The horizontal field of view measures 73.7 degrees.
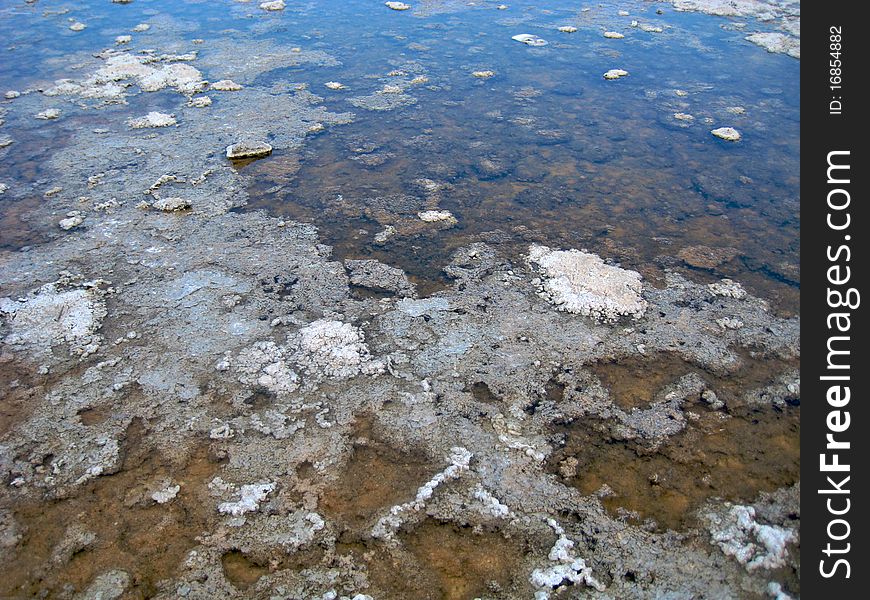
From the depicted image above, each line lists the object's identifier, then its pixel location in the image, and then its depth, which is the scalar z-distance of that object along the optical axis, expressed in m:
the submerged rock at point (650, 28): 7.90
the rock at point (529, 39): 7.47
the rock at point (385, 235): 3.87
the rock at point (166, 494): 2.31
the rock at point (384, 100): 5.83
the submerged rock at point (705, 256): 3.64
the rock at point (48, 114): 5.61
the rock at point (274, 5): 9.07
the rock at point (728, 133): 5.12
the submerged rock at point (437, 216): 4.07
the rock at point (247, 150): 4.88
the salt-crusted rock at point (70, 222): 3.97
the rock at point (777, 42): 7.14
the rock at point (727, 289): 3.35
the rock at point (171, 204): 4.15
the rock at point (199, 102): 5.84
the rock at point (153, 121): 5.44
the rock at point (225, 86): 6.19
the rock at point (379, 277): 3.41
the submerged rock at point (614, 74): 6.41
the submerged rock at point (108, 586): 2.01
